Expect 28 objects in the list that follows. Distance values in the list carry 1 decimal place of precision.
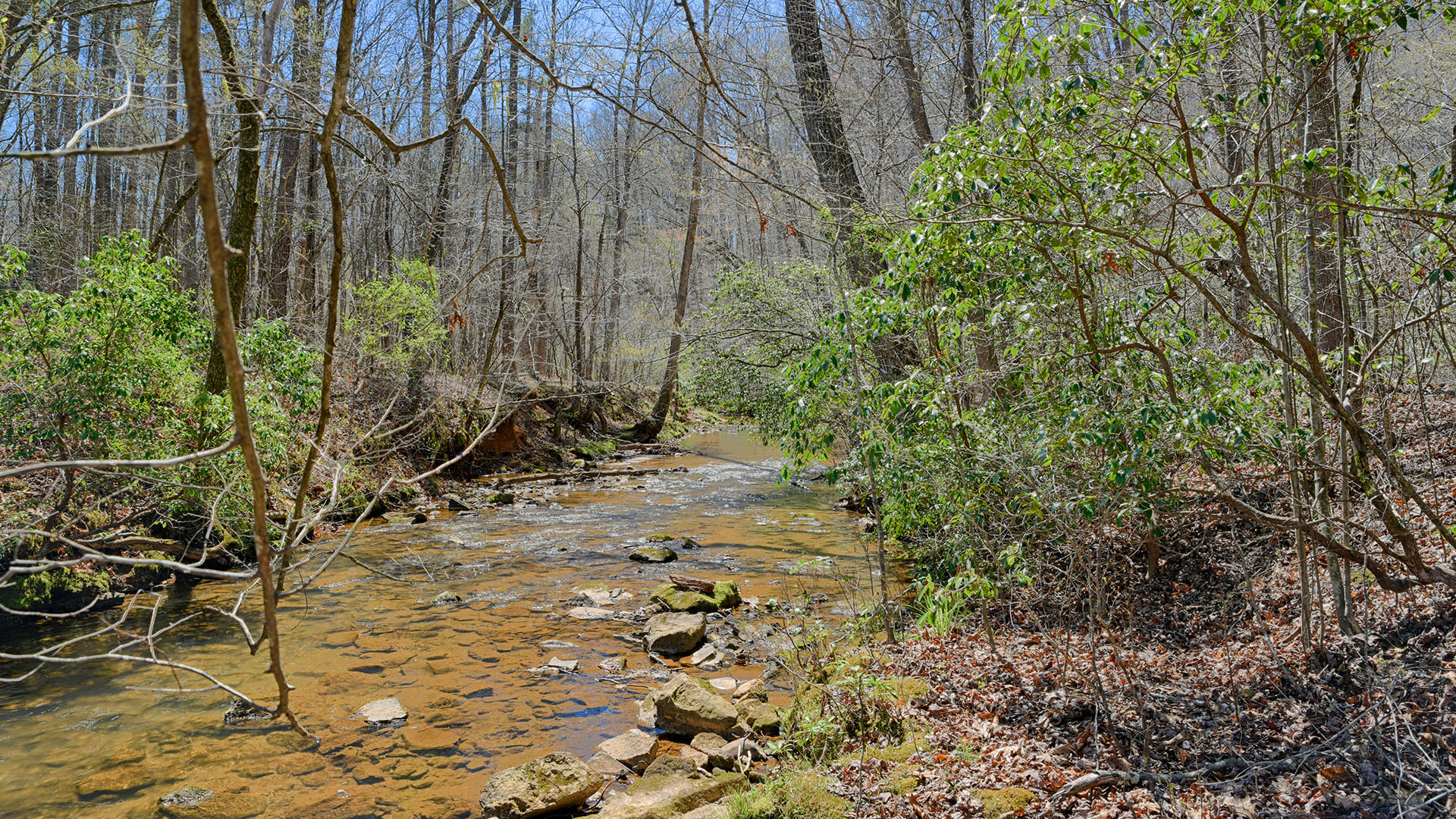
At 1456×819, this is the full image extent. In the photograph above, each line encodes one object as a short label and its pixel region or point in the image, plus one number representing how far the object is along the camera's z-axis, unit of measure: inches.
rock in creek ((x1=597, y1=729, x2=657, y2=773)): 219.1
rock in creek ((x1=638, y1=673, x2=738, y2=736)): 230.1
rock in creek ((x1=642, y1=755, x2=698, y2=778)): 203.9
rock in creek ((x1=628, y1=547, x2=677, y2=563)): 428.5
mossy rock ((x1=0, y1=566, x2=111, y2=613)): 308.2
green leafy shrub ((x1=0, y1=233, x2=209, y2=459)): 310.7
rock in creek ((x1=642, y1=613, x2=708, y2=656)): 302.7
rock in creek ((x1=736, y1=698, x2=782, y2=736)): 230.5
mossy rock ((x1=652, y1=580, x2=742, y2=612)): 343.0
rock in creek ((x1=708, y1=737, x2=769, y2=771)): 208.5
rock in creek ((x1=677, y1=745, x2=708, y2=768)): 210.5
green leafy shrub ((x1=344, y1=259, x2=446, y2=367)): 558.6
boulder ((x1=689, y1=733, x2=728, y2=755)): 216.6
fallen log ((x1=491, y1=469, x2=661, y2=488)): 671.6
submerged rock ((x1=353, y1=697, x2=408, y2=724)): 246.5
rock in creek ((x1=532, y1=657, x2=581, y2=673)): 287.0
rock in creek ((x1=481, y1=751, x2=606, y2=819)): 192.5
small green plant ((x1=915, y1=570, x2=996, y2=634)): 209.5
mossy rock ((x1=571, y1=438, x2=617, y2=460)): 812.4
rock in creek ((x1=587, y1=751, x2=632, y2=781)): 212.1
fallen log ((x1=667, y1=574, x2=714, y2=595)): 359.3
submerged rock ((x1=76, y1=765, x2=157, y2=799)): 206.1
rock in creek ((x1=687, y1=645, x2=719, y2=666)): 295.7
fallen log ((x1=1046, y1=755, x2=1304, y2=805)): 148.7
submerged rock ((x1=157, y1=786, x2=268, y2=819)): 196.2
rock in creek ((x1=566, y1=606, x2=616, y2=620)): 346.0
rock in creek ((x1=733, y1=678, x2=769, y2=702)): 253.6
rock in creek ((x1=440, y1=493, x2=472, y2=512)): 566.3
